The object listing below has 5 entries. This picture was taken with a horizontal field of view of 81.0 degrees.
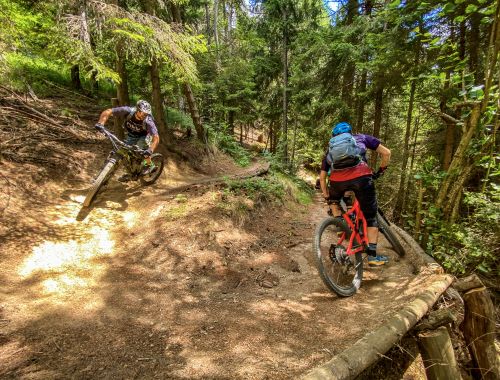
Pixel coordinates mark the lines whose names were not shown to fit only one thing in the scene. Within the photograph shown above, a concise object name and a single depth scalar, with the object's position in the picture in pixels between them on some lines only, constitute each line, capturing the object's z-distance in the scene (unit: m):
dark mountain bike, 6.70
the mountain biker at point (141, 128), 7.46
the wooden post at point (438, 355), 3.13
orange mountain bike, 4.34
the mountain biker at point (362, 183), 4.55
